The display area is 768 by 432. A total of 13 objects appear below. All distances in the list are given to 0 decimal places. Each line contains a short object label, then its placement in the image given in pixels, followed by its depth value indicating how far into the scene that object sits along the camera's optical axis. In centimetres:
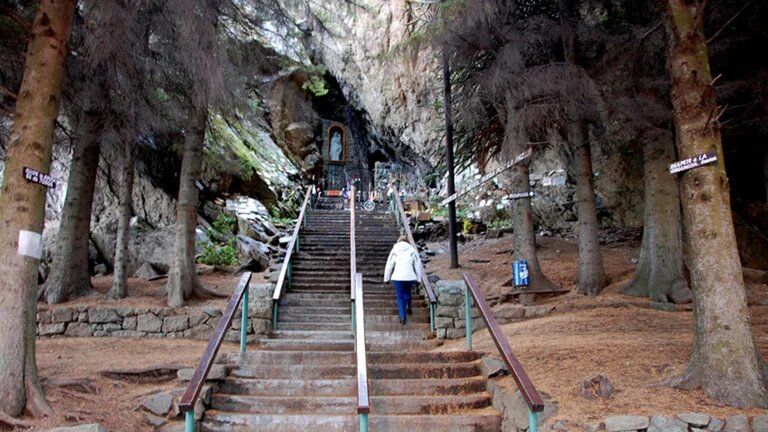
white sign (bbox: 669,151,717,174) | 410
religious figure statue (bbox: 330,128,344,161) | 2853
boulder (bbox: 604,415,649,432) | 341
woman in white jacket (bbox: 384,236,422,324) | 716
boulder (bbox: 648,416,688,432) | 338
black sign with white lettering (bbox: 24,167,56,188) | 422
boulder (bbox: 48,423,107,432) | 348
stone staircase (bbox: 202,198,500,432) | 436
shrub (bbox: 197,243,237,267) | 1195
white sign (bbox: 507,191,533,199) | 825
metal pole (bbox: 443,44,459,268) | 1093
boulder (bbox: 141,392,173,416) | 436
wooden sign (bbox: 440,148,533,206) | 745
